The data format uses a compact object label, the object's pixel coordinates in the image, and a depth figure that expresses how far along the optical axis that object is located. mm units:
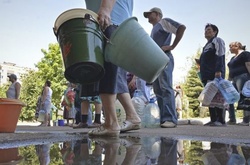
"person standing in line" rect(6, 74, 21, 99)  7156
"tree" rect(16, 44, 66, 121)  27781
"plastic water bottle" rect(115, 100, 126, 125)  4109
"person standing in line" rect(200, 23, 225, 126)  5051
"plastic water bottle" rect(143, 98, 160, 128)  4738
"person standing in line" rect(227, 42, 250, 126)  6216
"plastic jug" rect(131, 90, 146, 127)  4829
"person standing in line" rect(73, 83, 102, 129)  4971
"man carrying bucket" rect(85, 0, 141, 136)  2367
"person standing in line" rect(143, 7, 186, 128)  4395
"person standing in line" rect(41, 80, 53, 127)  8891
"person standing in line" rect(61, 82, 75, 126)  8391
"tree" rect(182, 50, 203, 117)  25812
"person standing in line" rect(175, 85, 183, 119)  11484
